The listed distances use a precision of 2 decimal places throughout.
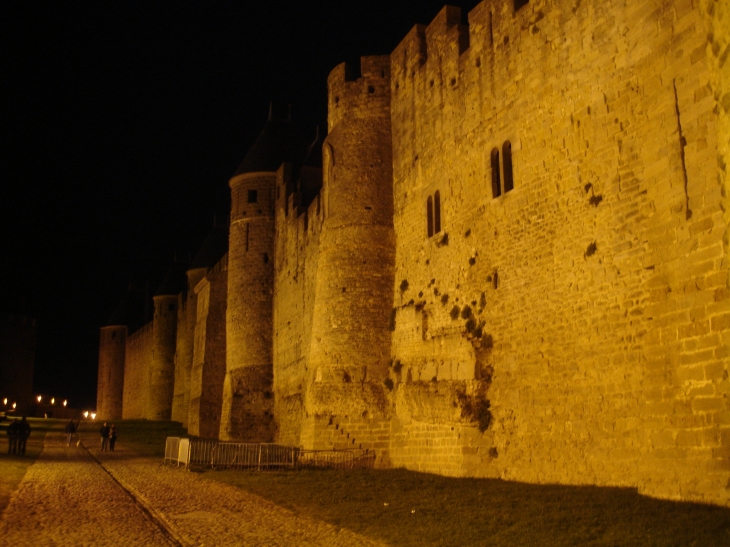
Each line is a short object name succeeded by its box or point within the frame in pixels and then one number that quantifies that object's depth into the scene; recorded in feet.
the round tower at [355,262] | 59.16
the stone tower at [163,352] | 157.58
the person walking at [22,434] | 69.77
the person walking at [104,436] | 84.12
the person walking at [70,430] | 91.09
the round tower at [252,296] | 88.28
